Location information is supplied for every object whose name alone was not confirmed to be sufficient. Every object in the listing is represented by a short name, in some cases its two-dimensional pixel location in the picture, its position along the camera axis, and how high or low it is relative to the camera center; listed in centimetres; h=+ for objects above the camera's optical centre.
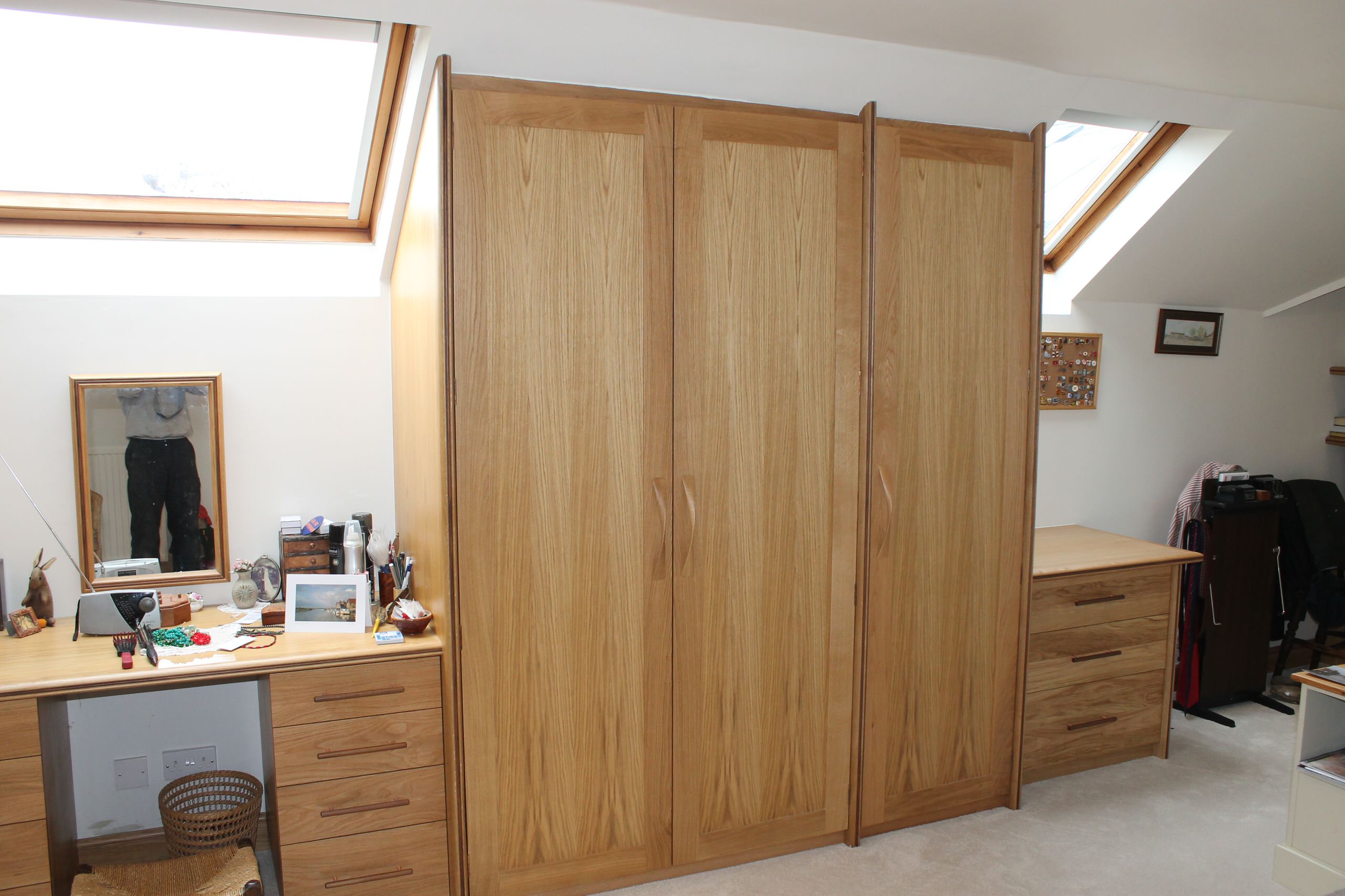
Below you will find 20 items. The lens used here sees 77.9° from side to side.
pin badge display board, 362 +13
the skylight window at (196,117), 205 +79
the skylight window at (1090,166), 308 +93
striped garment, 379 -46
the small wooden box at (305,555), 262 -49
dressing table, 206 -90
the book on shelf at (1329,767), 232 -103
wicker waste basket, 229 -118
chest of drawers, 291 -92
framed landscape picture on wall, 384 +32
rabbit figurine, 241 -57
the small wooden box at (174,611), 241 -62
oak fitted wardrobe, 206 -18
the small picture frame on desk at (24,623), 232 -63
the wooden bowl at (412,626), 223 -61
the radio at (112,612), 232 -60
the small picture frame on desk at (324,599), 233 -56
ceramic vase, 261 -61
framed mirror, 253 -25
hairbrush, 212 -64
